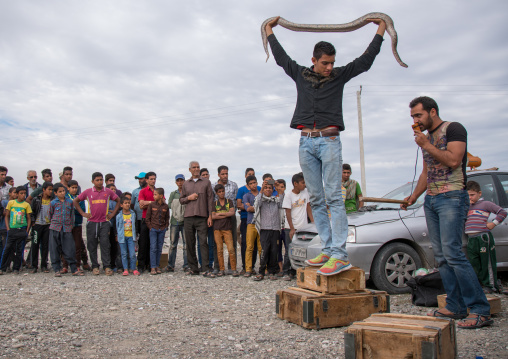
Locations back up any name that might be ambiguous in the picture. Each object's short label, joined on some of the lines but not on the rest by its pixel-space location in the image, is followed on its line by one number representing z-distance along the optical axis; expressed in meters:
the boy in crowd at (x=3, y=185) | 9.69
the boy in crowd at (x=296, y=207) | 8.07
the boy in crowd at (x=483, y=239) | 5.75
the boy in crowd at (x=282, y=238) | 8.36
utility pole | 22.22
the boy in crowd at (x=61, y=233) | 8.62
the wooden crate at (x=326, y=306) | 4.11
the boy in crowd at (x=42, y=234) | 9.03
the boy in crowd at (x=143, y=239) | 9.28
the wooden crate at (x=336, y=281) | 4.25
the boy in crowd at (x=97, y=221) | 8.71
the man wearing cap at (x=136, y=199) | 9.53
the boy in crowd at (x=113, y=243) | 9.16
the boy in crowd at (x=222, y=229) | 8.66
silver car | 5.84
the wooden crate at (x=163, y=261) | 9.78
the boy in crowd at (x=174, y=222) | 9.32
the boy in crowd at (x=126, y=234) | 8.77
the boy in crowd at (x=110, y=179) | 10.10
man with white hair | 8.71
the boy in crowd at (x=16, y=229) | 8.84
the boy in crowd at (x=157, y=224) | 8.94
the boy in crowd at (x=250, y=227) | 8.41
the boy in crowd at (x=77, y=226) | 9.15
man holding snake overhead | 4.18
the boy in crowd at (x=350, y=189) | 7.88
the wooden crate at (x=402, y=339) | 2.78
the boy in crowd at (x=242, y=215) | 9.12
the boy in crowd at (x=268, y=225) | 8.10
